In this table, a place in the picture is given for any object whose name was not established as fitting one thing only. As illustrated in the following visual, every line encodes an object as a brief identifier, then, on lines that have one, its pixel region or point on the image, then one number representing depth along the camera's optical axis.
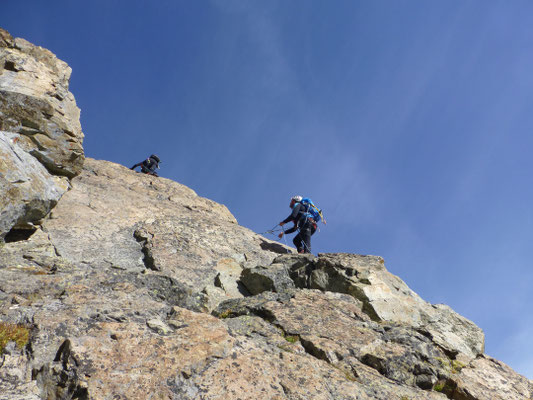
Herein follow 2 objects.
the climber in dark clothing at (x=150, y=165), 25.94
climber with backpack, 23.39
